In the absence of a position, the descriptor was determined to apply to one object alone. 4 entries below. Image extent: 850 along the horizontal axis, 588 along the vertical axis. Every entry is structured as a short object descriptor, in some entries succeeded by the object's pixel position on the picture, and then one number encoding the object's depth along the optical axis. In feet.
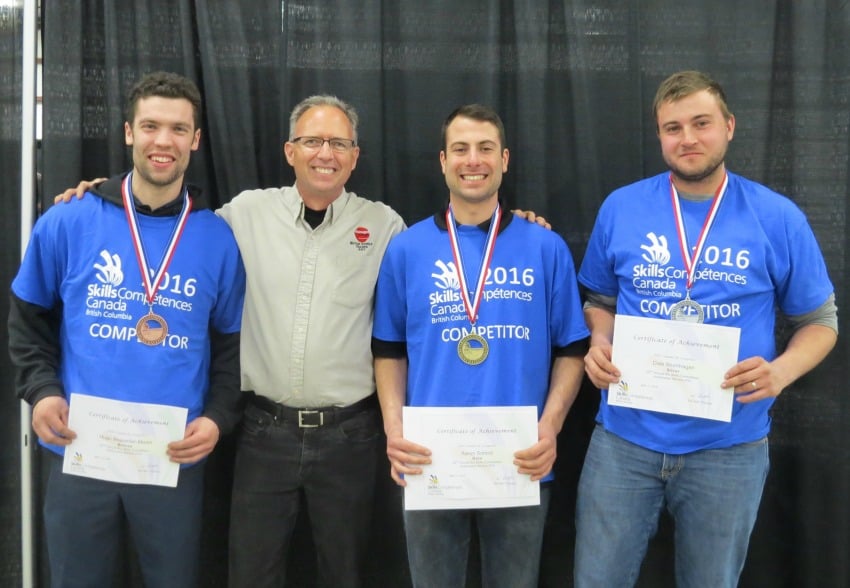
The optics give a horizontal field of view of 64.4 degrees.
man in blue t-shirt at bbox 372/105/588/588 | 6.54
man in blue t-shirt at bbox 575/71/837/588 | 6.35
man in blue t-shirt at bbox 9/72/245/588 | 6.29
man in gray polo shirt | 7.06
